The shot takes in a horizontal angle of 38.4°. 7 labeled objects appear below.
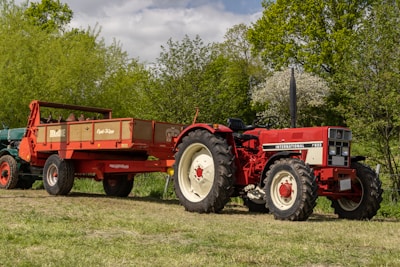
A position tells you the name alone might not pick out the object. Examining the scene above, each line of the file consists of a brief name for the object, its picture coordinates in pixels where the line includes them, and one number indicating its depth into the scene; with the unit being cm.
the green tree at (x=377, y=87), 1434
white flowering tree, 3247
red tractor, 887
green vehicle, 1568
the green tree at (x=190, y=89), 1992
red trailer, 1179
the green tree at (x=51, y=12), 3797
